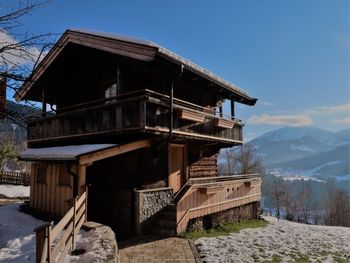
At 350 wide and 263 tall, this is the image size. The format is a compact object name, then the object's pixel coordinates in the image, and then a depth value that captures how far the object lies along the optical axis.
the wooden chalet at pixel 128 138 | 11.16
